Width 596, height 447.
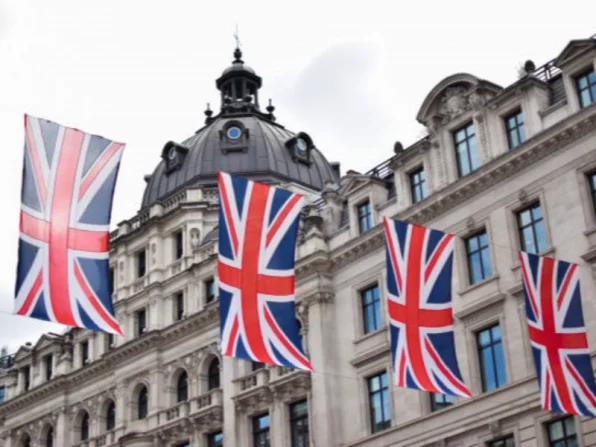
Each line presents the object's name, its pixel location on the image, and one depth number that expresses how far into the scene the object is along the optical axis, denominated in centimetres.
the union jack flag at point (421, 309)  3556
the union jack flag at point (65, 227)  3109
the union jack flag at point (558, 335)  3362
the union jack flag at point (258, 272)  3419
